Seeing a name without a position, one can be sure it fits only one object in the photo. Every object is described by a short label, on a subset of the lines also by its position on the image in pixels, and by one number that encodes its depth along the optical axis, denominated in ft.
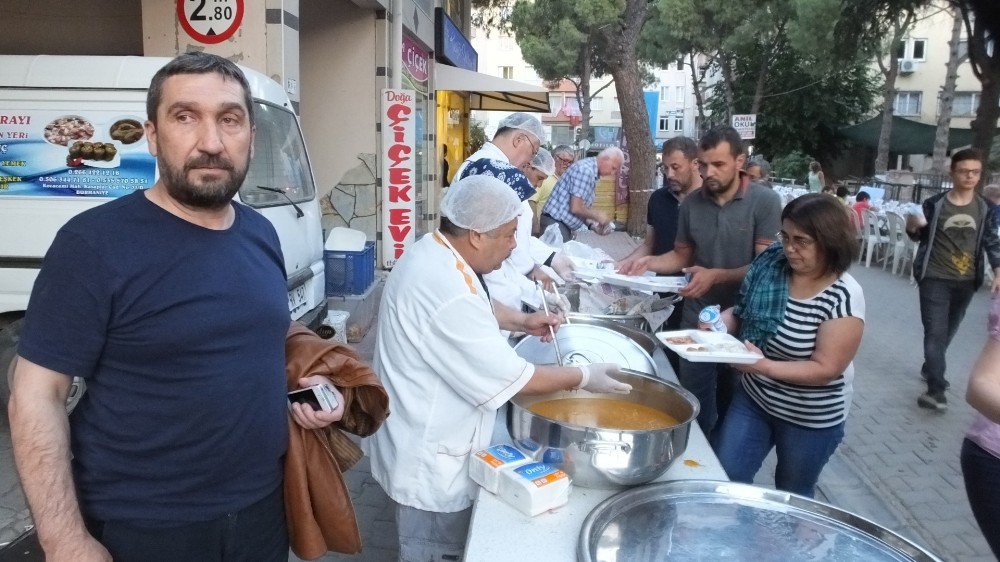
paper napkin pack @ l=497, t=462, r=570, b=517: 5.91
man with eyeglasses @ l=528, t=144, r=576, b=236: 32.75
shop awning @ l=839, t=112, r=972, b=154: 91.56
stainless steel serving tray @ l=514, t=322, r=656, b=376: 8.73
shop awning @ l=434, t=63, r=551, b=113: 43.50
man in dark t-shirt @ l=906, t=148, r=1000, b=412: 18.34
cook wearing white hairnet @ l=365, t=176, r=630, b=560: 6.70
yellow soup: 7.36
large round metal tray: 5.51
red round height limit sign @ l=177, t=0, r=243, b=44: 19.63
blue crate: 20.71
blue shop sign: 43.83
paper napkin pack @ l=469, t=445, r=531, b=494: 6.32
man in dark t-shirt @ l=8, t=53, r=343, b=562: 4.63
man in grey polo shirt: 11.37
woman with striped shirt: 8.23
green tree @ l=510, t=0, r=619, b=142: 91.50
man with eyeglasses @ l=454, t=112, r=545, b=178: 14.42
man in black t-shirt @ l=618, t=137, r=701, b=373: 14.39
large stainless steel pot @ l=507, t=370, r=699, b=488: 6.07
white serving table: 5.57
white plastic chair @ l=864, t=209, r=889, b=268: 43.50
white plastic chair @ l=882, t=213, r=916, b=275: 39.93
